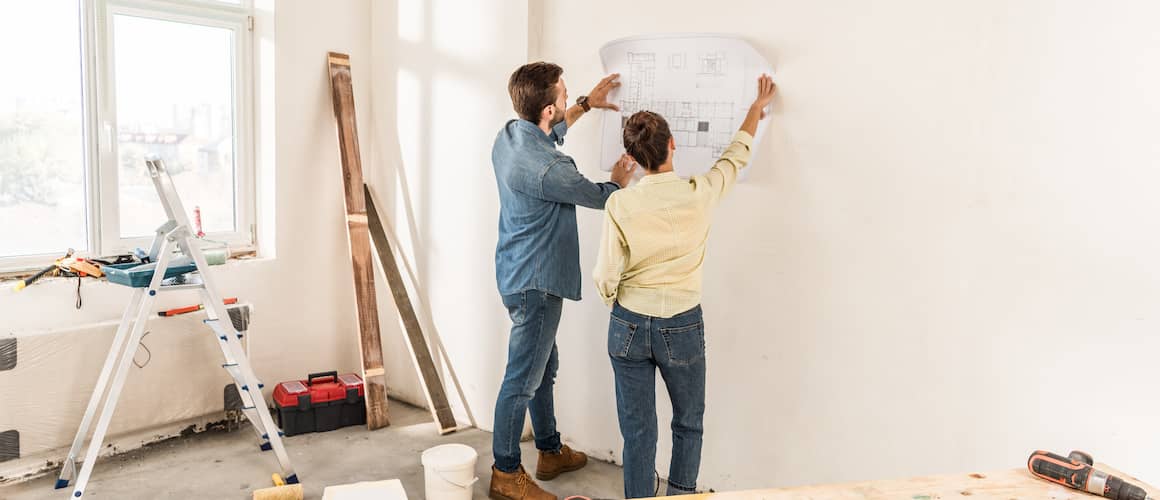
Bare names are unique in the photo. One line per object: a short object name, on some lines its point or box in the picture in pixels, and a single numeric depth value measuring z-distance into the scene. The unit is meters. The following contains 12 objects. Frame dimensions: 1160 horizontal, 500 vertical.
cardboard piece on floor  2.35
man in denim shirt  2.80
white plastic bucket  2.92
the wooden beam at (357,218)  4.02
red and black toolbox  3.72
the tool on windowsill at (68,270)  3.17
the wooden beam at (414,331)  3.84
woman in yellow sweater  2.43
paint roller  2.91
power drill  1.64
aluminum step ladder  2.87
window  3.28
